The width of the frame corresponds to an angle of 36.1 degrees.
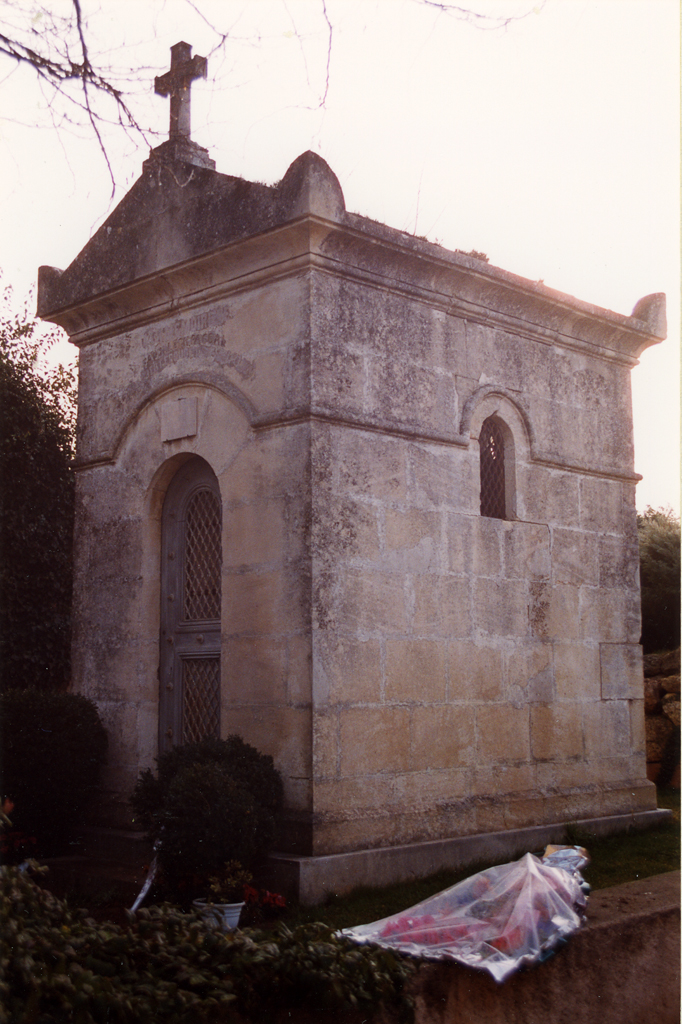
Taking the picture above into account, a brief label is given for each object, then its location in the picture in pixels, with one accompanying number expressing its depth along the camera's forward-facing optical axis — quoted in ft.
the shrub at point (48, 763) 23.43
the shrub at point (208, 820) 18.84
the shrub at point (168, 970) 12.42
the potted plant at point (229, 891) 18.45
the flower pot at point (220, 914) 16.03
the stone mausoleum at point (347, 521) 22.25
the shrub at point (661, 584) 39.45
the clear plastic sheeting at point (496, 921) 16.92
